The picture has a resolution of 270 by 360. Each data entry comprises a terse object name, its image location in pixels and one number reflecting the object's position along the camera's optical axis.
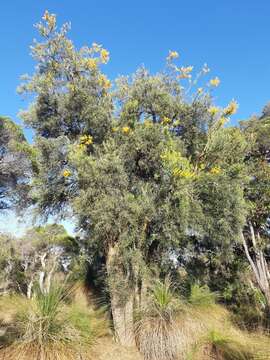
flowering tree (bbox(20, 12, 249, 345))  7.05
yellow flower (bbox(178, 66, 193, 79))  8.99
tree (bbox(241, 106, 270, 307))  10.98
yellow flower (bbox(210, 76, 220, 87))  8.55
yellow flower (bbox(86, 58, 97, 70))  8.60
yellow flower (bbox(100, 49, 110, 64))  8.76
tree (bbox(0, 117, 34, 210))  12.43
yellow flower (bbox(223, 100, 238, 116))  8.39
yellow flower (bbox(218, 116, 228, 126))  8.36
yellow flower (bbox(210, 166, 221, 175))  7.51
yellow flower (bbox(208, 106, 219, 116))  8.38
